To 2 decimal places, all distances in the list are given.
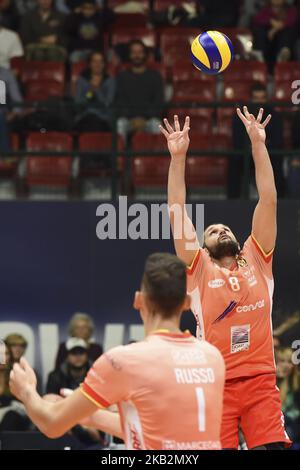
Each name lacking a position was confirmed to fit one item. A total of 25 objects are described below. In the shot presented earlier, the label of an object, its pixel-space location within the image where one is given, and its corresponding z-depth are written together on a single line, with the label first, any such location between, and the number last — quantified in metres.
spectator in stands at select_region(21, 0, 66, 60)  15.08
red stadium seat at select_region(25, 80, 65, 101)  14.55
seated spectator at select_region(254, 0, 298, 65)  15.26
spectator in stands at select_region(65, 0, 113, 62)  15.24
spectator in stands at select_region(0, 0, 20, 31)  15.98
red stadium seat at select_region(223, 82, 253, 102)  14.22
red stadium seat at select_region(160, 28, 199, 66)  15.38
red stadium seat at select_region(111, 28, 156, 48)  15.88
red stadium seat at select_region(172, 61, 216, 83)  14.71
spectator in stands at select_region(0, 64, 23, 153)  12.94
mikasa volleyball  9.74
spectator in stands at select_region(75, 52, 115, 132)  13.05
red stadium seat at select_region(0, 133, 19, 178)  12.97
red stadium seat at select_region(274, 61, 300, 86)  14.56
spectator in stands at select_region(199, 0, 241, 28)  15.82
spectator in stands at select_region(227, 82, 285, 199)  12.52
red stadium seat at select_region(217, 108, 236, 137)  13.45
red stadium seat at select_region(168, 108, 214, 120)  13.31
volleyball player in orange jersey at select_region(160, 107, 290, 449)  7.33
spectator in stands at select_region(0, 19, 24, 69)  15.06
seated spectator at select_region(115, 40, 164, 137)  13.29
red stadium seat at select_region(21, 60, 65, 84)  14.90
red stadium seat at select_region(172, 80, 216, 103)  14.33
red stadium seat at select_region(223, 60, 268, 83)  14.72
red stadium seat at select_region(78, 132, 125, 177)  13.13
